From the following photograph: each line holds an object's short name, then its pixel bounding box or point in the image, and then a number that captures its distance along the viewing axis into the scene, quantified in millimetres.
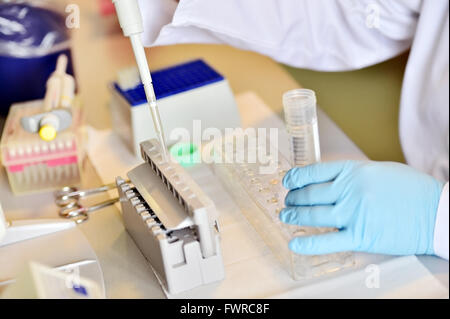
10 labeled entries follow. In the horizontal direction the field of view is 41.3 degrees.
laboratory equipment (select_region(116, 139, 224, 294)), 1048
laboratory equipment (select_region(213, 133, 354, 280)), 1111
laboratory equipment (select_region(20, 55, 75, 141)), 1420
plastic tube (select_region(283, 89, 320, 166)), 1097
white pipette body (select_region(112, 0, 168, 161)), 1086
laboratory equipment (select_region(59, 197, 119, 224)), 1332
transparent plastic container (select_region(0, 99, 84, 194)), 1440
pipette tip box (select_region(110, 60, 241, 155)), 1506
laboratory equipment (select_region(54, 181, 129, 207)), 1382
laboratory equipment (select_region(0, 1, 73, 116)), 1774
